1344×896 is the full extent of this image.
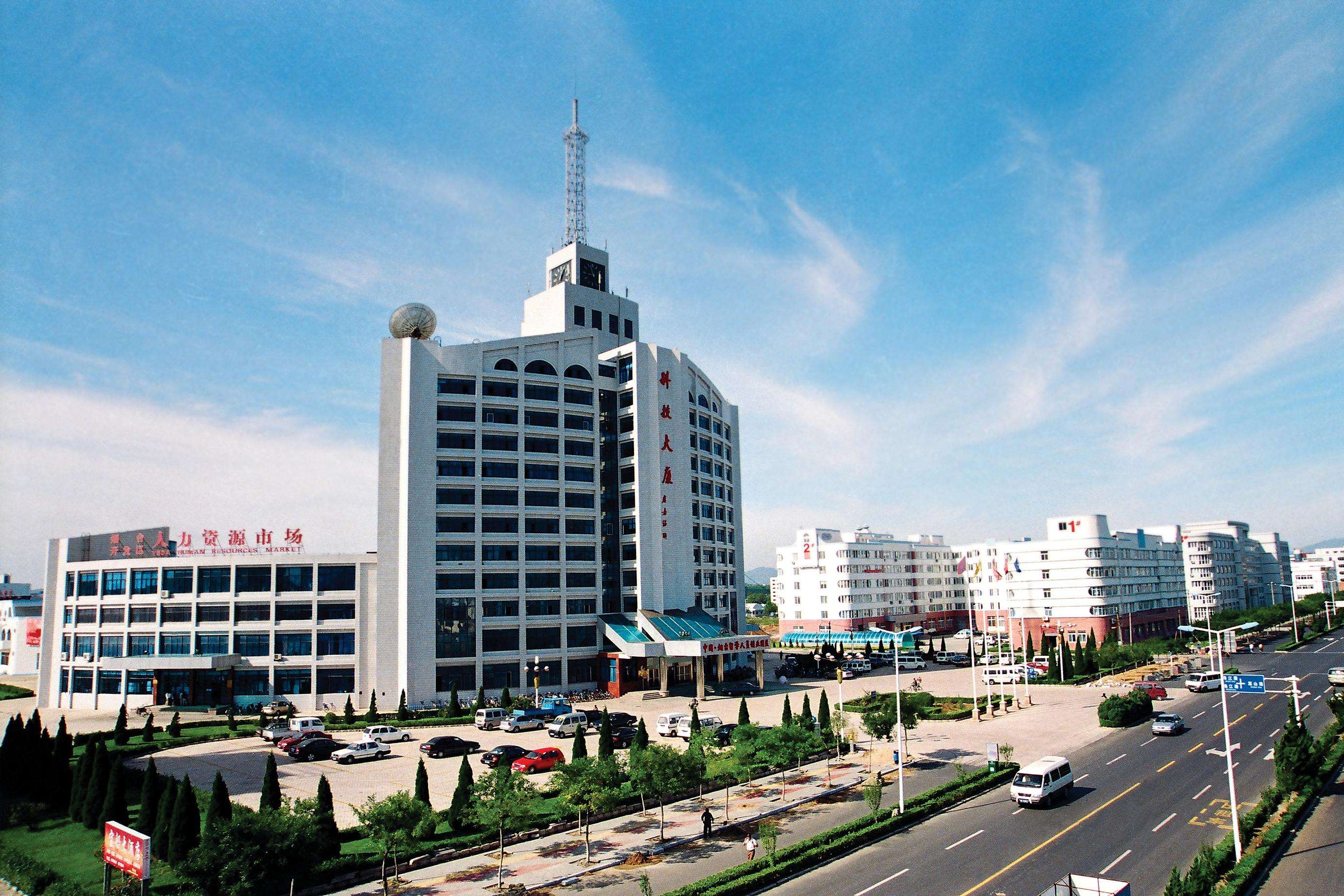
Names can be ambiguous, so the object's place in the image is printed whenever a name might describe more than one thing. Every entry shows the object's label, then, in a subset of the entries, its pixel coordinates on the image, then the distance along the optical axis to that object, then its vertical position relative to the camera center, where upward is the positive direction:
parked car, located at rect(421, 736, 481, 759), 62.56 -11.92
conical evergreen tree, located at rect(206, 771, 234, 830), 34.06 -8.71
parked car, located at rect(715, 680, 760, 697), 90.62 -12.23
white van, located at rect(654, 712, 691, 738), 67.06 -11.40
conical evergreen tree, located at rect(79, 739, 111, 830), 45.22 -10.49
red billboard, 30.36 -9.42
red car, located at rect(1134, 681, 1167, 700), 82.06 -12.30
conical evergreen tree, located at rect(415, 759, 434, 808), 41.91 -9.96
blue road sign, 36.59 -5.23
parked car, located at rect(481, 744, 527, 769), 56.34 -11.39
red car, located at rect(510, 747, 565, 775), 55.53 -11.70
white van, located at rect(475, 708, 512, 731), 72.81 -11.55
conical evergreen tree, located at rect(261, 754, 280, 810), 38.22 -9.00
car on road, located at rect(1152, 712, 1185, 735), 62.84 -11.79
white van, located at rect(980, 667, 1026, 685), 91.32 -11.85
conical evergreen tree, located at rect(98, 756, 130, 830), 43.28 -10.44
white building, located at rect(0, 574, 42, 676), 129.75 -6.27
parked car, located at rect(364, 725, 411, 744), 67.12 -11.67
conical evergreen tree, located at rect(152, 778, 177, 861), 36.97 -10.17
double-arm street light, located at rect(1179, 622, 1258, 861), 34.31 -9.28
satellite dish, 91.81 +28.17
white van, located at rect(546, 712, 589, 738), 67.69 -11.48
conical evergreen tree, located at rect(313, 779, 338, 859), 36.19 -10.05
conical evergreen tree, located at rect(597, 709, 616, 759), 49.81 -9.69
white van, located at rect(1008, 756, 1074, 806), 43.72 -11.13
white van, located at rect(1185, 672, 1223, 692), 85.44 -11.91
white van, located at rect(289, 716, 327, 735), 68.38 -10.96
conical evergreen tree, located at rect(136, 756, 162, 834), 39.47 -9.83
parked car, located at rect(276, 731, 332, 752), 63.31 -11.33
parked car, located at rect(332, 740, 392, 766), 60.62 -11.81
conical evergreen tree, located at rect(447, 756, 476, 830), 41.62 -10.63
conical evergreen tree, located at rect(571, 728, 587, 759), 50.31 -9.84
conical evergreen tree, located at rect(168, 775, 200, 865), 35.44 -9.83
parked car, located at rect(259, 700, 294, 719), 79.81 -11.44
